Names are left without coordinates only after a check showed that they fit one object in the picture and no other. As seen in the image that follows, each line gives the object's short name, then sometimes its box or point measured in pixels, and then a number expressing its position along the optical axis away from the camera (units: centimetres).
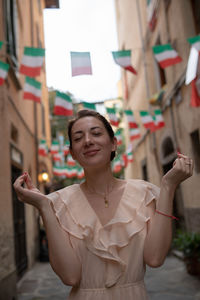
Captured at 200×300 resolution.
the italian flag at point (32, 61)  508
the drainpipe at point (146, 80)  1030
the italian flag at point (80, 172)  1600
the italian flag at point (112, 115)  882
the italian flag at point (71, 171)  1568
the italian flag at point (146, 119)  867
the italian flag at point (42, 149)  1157
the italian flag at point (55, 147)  1323
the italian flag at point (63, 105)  687
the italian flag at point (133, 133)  1084
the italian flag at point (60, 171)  1546
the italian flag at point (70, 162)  1409
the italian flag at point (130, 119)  940
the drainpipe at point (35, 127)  1117
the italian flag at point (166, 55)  572
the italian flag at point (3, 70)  500
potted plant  635
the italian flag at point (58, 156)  1367
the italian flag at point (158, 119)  862
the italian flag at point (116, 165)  1498
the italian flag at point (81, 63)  496
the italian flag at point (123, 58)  573
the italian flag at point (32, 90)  616
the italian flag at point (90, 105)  764
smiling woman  151
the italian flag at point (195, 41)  464
